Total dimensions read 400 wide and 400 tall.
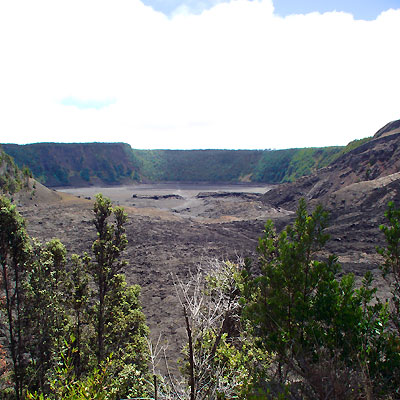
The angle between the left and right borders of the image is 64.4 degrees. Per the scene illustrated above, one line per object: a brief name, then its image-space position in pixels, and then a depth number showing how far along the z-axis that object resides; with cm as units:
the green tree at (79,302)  1213
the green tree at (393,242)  742
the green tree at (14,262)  1005
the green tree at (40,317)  1036
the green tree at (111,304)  1273
